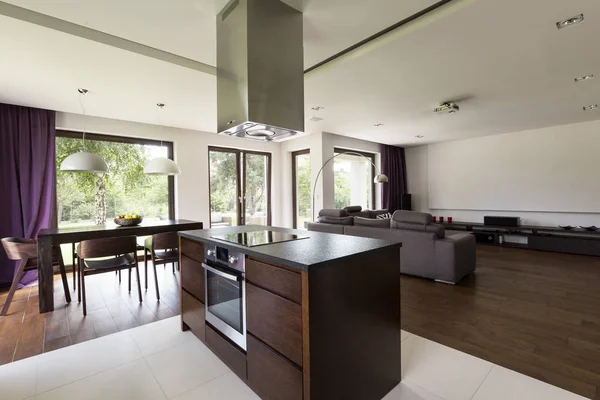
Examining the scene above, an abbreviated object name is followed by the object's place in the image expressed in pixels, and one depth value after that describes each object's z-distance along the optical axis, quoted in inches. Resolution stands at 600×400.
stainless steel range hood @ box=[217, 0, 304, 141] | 74.6
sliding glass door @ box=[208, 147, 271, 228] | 233.0
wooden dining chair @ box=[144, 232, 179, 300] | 124.4
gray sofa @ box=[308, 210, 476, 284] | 134.1
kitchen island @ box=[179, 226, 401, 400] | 49.4
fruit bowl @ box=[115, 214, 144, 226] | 134.0
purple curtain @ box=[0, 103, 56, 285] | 145.9
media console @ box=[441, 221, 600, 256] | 193.6
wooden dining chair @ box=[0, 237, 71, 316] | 110.0
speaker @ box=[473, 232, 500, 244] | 238.2
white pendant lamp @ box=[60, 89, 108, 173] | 120.4
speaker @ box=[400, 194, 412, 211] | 304.7
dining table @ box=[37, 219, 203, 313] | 110.9
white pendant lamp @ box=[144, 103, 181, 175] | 143.6
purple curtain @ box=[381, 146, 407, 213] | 295.4
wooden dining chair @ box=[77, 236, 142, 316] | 107.9
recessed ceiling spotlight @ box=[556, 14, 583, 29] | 83.8
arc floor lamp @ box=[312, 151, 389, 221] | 224.8
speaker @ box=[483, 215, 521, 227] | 235.5
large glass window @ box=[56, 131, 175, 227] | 171.5
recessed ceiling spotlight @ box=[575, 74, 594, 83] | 125.7
